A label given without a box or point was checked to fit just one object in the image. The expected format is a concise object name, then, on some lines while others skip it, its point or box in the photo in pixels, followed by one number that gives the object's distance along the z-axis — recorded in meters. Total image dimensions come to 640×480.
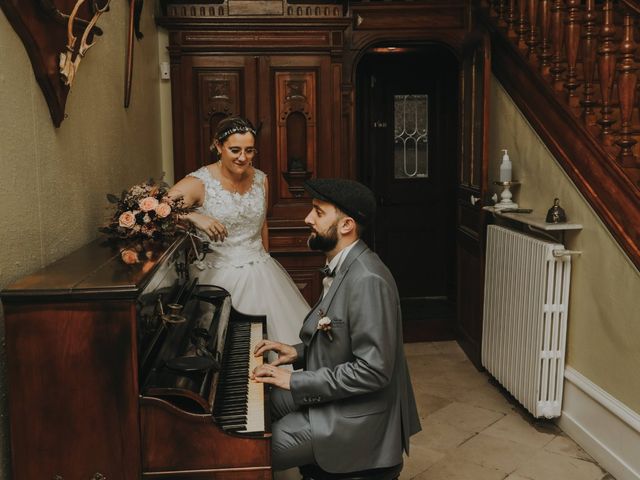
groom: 2.16
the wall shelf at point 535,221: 3.78
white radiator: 3.92
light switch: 5.20
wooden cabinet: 5.17
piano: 1.81
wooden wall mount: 2.13
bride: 3.50
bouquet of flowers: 2.57
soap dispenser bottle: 4.65
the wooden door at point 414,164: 6.80
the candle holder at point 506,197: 4.63
